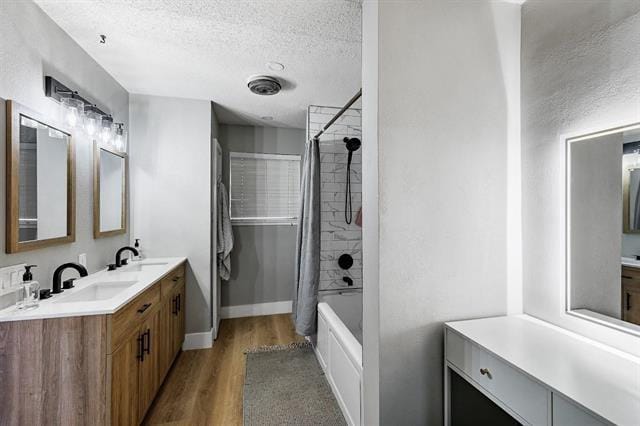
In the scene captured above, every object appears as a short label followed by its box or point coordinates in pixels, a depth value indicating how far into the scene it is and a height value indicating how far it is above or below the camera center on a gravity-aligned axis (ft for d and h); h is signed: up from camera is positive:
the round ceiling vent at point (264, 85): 8.06 +3.64
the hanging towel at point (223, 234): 11.05 -0.82
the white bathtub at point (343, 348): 5.69 -3.29
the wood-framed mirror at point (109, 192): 7.29 +0.58
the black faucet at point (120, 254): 7.84 -1.17
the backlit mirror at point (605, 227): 3.55 -0.18
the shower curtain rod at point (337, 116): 6.81 +2.72
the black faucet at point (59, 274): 5.43 -1.15
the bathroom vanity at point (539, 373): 2.66 -1.69
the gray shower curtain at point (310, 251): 8.89 -1.20
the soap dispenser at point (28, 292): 4.65 -1.34
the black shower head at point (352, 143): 9.85 +2.39
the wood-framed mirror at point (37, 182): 4.76 +0.57
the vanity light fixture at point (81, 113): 5.74 +2.27
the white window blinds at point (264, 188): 12.71 +1.13
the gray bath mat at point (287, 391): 6.48 -4.55
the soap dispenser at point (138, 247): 9.04 -1.10
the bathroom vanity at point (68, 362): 4.27 -2.30
